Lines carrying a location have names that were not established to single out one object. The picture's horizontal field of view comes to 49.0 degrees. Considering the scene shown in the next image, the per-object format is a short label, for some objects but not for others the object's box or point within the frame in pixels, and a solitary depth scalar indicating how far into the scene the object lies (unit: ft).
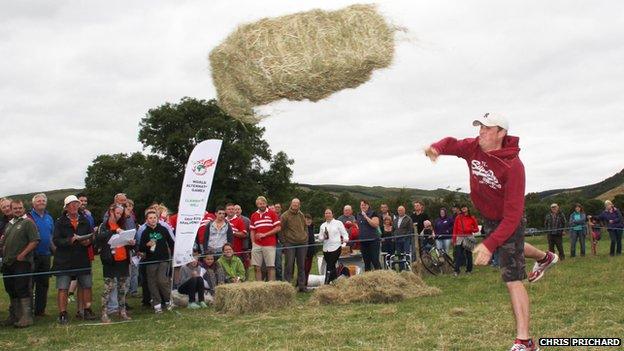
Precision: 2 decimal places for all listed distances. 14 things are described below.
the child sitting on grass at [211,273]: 37.91
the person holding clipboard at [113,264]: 32.76
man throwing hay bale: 17.30
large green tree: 141.59
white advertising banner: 35.83
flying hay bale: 22.39
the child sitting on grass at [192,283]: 36.47
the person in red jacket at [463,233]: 48.98
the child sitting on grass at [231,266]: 38.32
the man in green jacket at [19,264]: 31.73
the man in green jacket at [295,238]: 42.52
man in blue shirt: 34.47
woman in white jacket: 43.11
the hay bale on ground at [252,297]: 31.89
